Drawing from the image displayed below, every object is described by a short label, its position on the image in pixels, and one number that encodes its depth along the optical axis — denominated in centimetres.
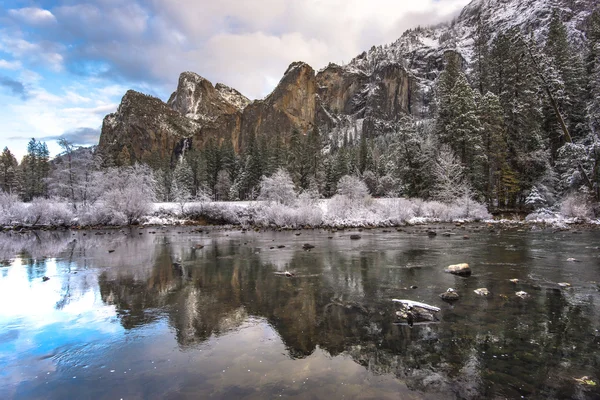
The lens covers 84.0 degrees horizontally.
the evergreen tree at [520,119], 3681
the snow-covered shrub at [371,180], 6950
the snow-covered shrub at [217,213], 3972
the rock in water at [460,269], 1196
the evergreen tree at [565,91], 3659
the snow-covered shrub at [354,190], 3975
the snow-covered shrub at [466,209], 3516
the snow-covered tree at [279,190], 4112
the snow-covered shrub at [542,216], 3031
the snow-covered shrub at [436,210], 3572
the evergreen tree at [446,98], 4328
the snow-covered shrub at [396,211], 3384
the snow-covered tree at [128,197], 4047
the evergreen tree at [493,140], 3859
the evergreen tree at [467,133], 3922
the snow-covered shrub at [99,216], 3969
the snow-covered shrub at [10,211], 3884
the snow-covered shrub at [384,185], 6159
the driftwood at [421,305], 812
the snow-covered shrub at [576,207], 2890
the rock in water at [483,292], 945
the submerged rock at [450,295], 904
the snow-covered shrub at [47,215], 3941
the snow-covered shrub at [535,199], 3316
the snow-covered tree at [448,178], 3728
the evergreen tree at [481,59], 4531
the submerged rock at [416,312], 770
